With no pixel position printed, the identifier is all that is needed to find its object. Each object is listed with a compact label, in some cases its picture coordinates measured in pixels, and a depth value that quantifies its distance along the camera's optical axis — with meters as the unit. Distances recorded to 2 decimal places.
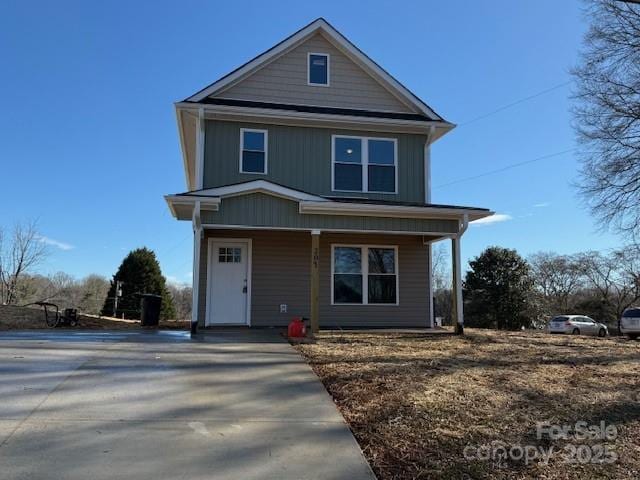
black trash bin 13.65
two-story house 13.11
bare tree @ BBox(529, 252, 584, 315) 53.94
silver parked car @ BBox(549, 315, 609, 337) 28.25
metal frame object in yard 13.02
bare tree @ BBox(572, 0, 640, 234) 19.19
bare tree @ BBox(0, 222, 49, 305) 34.07
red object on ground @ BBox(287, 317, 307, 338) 10.35
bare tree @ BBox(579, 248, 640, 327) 48.49
